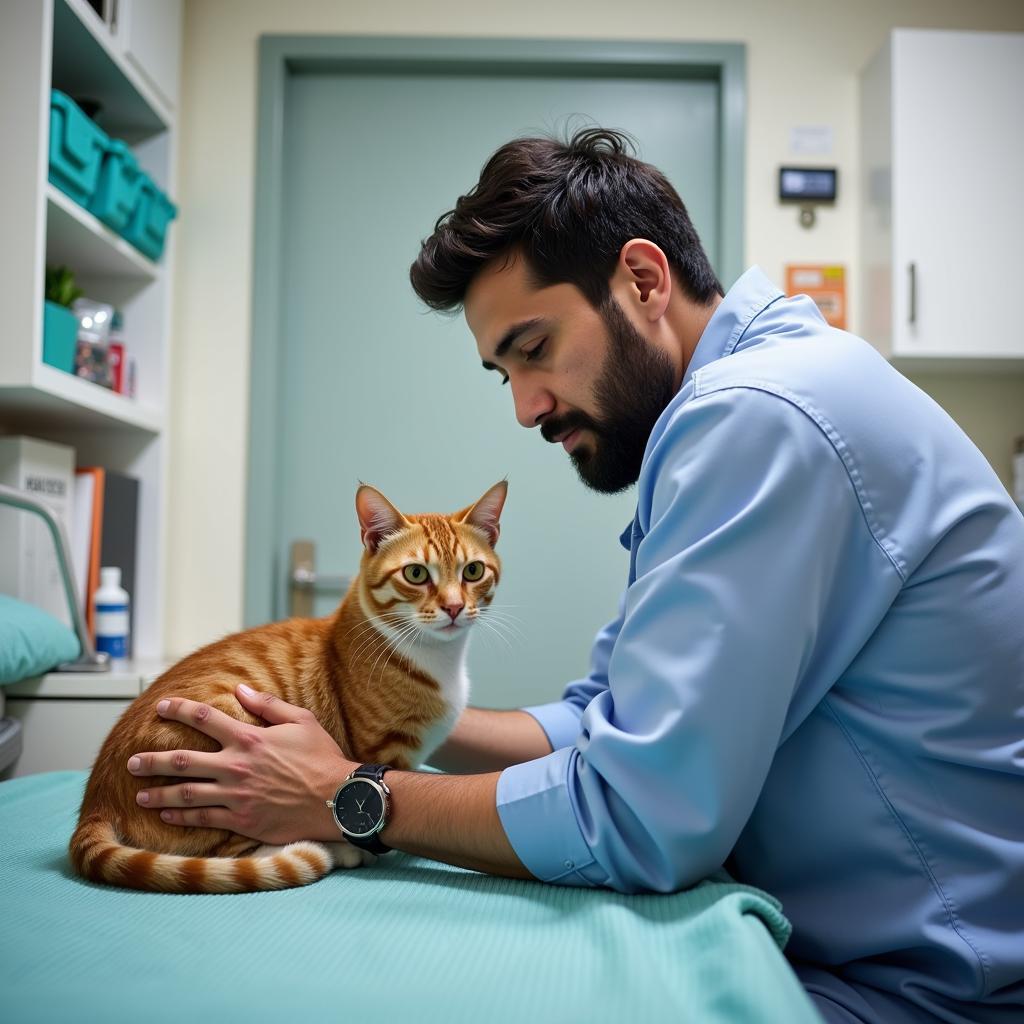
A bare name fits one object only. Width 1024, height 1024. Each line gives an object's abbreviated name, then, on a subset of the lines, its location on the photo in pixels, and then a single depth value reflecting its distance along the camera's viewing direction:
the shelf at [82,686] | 1.91
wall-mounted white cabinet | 2.51
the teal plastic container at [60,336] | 2.01
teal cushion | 1.66
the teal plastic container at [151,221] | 2.40
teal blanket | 0.61
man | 0.78
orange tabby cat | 0.94
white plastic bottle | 2.29
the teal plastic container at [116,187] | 2.19
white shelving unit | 1.89
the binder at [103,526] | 2.33
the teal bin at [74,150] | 1.97
